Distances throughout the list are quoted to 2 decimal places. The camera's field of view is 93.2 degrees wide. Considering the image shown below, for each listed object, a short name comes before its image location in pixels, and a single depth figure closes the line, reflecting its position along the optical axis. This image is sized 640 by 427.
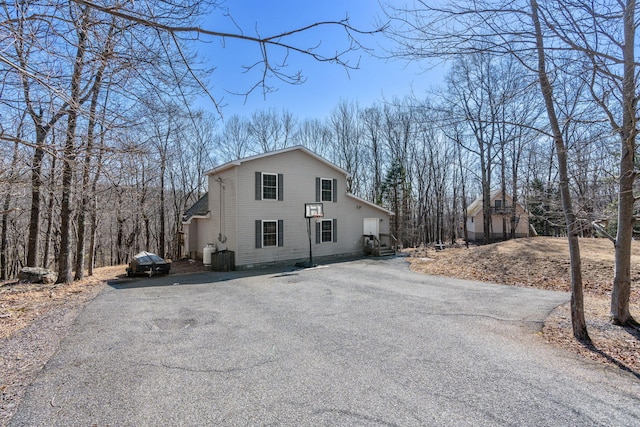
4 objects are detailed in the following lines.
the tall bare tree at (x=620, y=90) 3.71
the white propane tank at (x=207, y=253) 14.81
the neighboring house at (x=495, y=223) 28.45
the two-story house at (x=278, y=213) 13.58
